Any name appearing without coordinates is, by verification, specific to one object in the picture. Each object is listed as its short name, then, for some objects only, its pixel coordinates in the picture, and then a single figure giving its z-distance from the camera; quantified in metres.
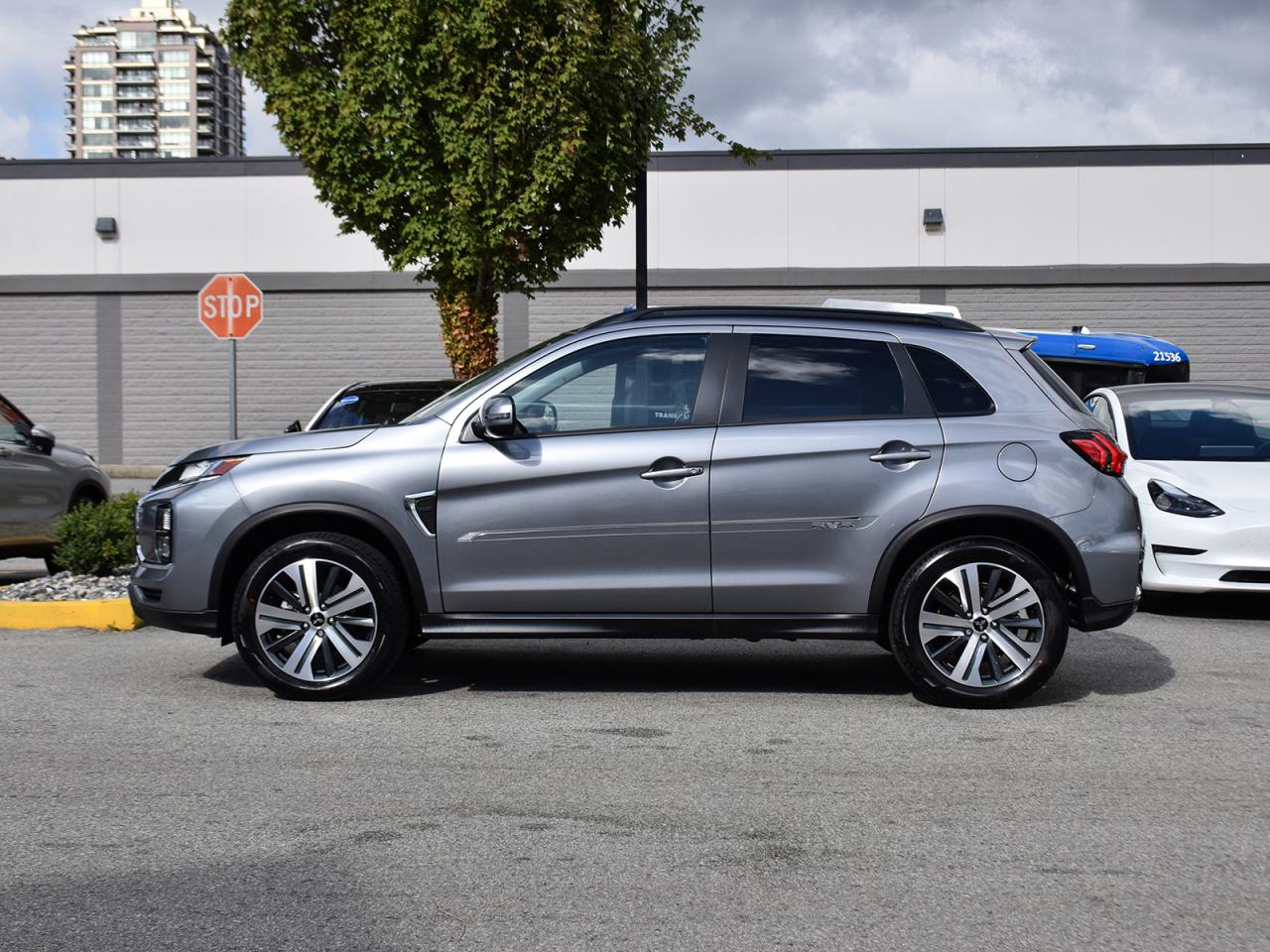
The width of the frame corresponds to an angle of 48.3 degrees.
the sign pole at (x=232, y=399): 11.43
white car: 9.16
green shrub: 9.56
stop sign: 14.02
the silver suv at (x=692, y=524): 6.36
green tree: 13.99
